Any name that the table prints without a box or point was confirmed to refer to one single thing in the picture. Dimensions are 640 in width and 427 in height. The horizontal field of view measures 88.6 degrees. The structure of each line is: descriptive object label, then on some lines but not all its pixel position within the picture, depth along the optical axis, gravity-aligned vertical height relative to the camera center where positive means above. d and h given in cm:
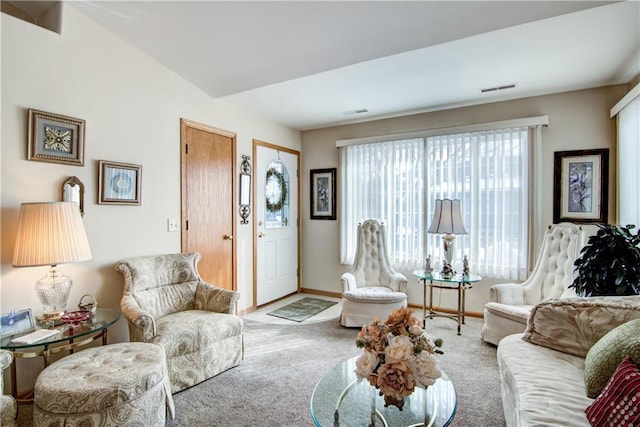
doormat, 396 -125
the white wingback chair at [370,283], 340 -82
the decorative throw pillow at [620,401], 116 -70
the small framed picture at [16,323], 191 -66
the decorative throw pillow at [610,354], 143 -63
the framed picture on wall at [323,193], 486 +30
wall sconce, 407 +30
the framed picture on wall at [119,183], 266 +25
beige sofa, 141 -81
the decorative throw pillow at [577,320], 178 -61
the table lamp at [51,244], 203 -20
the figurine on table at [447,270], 349 -61
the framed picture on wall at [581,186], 330 +29
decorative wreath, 456 +32
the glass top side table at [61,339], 182 -73
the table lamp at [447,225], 342 -12
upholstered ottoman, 156 -88
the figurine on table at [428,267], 360 -59
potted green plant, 245 -39
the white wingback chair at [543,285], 296 -69
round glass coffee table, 145 -92
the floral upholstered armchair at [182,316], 229 -82
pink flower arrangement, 136 -62
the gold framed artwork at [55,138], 225 +54
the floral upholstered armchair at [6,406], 149 -90
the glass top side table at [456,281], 332 -69
